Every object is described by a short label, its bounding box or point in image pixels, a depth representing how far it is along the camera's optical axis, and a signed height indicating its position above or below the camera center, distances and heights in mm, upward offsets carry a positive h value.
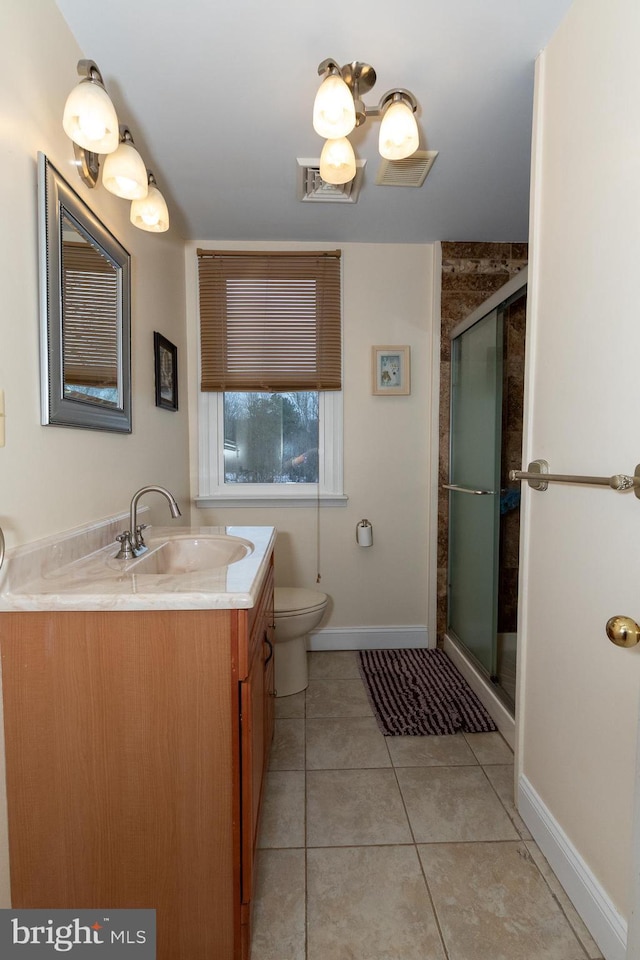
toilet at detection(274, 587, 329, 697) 2027 -809
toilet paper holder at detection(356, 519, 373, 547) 2520 -443
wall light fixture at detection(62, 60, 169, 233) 1052 +779
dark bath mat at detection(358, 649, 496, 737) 1888 -1109
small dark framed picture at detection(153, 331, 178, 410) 1989 +373
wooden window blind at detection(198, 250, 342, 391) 2471 +686
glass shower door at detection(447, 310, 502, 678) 2049 -165
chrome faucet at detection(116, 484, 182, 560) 1315 -245
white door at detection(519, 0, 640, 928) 966 +68
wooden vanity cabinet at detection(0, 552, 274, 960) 923 -636
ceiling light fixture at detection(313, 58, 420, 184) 1219 +943
